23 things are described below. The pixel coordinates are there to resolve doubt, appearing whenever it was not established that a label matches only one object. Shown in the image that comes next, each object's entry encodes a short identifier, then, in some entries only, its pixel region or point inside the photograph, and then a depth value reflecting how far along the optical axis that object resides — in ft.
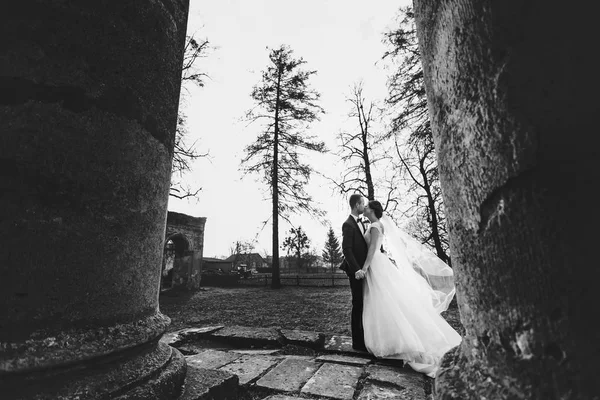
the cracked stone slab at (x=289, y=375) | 8.05
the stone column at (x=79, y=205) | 3.51
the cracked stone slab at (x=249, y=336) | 12.60
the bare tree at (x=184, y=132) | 38.86
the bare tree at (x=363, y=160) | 46.26
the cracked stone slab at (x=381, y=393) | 7.41
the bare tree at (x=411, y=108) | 30.48
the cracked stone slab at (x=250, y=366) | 8.70
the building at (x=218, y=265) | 89.81
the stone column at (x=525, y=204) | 2.07
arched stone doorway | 47.80
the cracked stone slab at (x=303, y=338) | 12.09
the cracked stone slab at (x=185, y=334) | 12.72
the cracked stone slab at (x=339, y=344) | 11.51
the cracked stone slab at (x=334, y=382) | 7.61
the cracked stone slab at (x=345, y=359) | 10.16
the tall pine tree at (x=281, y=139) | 53.78
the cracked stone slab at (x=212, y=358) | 9.75
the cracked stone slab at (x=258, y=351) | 11.46
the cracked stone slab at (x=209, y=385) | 4.90
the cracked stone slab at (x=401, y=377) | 7.91
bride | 10.32
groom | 11.79
